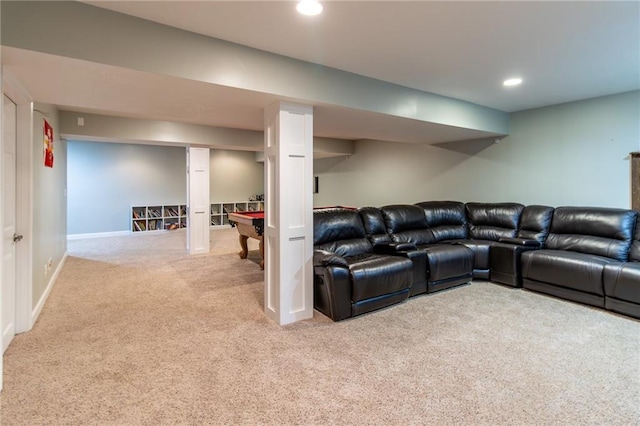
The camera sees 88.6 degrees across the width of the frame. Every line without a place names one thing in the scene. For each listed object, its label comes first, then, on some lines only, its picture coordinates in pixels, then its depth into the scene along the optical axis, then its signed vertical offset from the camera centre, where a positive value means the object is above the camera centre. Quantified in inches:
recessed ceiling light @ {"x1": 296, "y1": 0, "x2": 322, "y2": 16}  81.0 +52.0
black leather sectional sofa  129.0 -19.7
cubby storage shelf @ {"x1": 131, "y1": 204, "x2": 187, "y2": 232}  345.1 -4.5
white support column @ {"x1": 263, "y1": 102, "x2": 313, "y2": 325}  121.6 +0.1
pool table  200.8 -8.7
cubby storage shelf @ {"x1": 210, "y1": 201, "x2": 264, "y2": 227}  399.2 +4.7
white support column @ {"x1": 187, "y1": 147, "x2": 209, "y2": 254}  252.4 +10.2
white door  102.0 -3.3
